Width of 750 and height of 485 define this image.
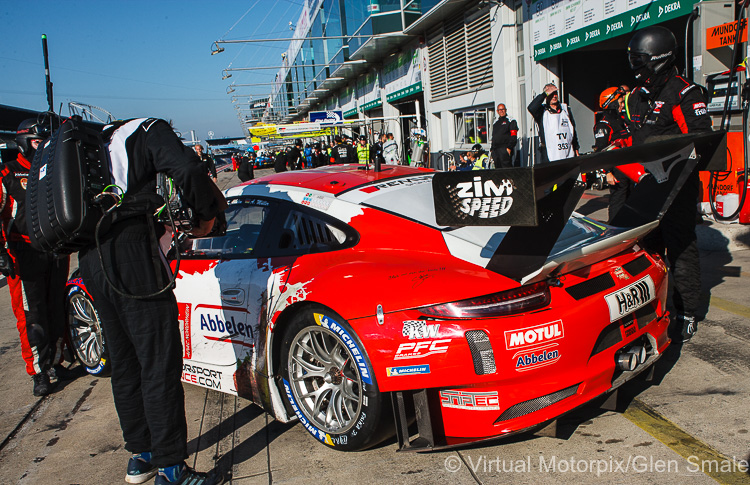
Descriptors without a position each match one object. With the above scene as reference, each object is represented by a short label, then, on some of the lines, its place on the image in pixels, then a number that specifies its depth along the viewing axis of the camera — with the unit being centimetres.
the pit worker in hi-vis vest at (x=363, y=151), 1989
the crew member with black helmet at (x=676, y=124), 382
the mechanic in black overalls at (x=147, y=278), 254
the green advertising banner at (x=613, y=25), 884
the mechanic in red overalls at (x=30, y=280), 403
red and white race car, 245
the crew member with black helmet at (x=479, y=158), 1205
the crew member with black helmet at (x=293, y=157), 2534
